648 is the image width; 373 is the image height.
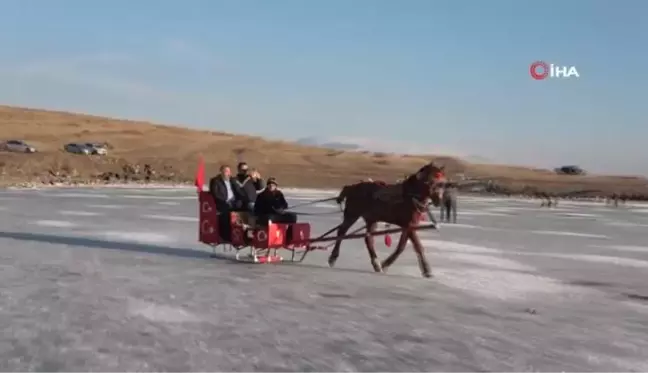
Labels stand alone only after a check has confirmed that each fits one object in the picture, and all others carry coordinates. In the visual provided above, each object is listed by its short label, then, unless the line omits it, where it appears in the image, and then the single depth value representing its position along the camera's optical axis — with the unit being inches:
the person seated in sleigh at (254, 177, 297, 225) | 476.1
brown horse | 418.3
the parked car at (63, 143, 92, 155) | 2694.4
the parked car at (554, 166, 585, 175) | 3796.8
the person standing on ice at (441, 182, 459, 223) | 871.0
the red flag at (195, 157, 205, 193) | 494.9
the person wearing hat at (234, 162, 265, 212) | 492.4
